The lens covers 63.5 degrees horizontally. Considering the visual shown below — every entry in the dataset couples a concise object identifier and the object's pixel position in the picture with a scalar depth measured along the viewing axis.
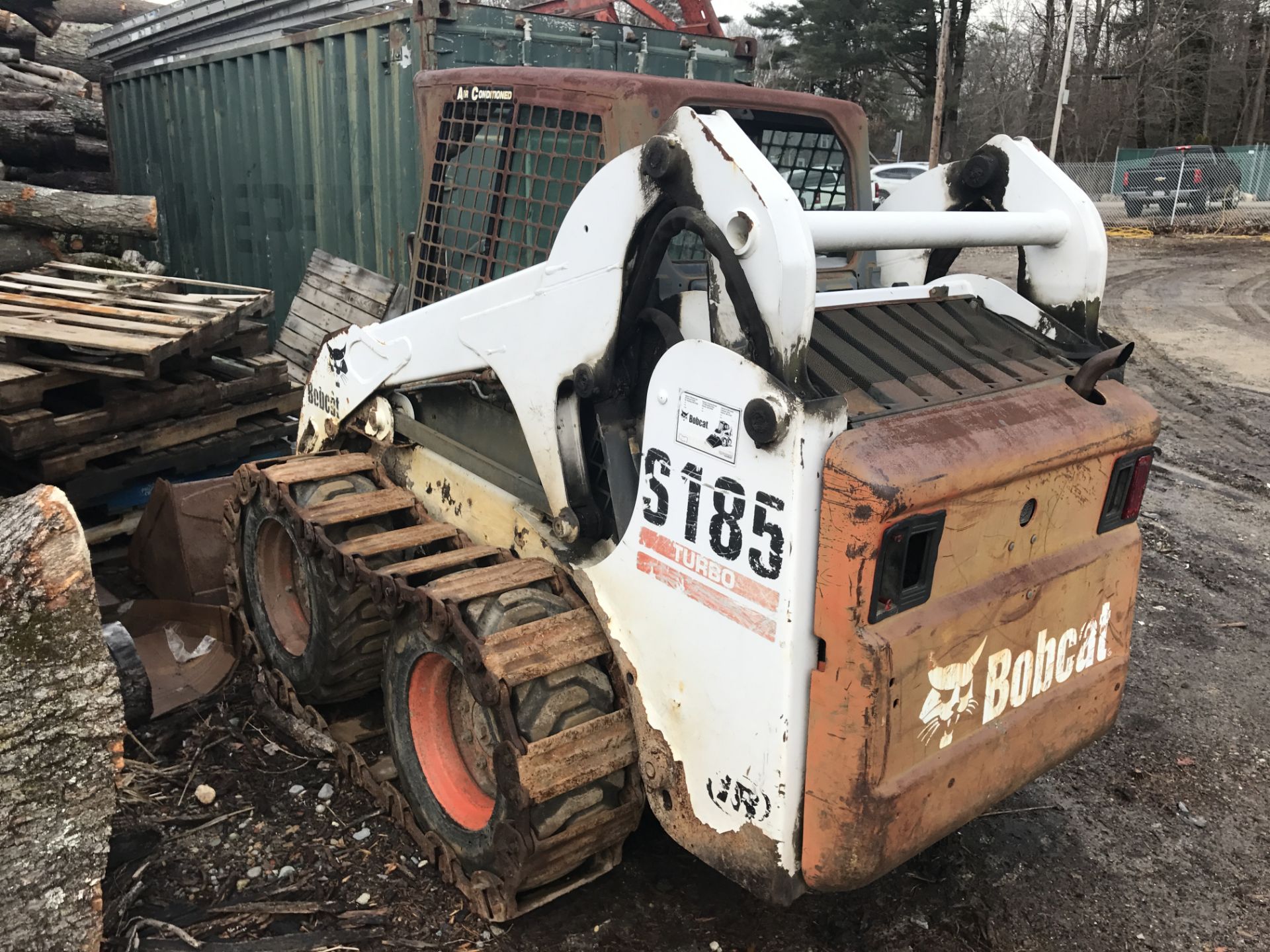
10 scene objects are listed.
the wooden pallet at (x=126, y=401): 4.40
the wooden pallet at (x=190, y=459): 4.76
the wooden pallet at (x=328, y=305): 6.29
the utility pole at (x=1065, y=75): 25.56
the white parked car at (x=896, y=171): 21.81
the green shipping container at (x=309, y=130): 5.94
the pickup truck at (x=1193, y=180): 21.09
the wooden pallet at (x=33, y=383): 4.36
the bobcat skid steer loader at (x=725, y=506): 2.23
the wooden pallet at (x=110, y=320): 4.54
